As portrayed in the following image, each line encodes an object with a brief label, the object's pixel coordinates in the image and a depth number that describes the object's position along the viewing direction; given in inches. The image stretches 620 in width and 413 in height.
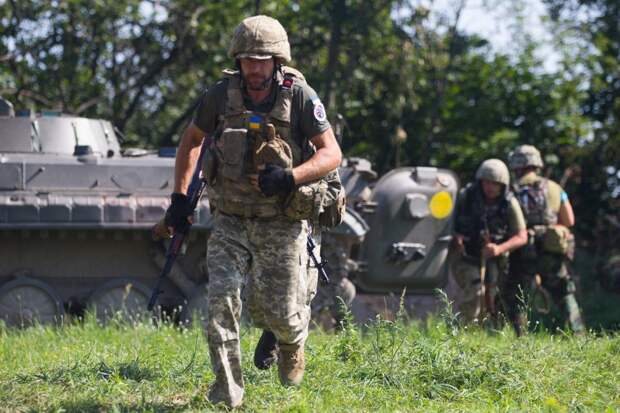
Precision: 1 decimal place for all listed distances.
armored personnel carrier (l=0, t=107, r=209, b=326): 700.7
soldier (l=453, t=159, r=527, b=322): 690.2
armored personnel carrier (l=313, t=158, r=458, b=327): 770.2
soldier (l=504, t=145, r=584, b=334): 714.8
